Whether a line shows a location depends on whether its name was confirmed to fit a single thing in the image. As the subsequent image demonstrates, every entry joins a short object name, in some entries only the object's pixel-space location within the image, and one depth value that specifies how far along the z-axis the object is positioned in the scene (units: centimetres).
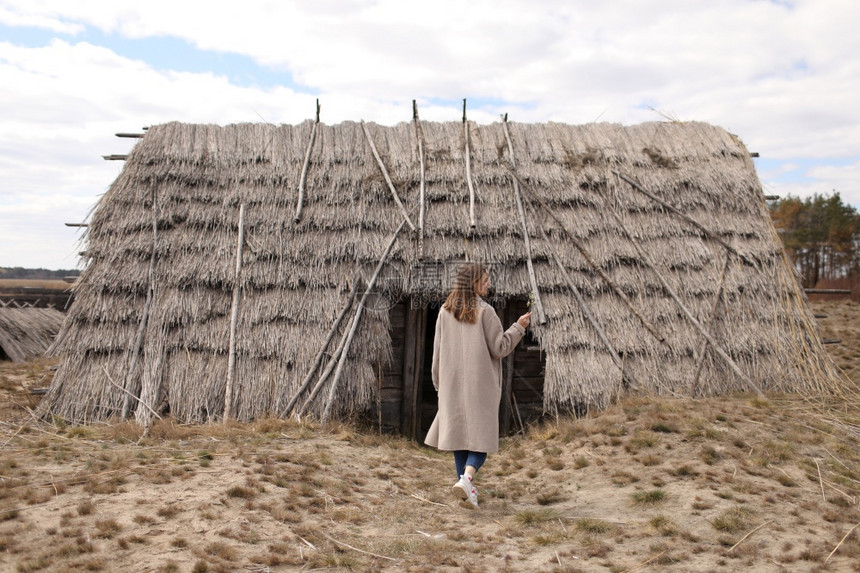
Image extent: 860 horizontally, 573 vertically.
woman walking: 527
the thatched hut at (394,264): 827
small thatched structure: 1431
